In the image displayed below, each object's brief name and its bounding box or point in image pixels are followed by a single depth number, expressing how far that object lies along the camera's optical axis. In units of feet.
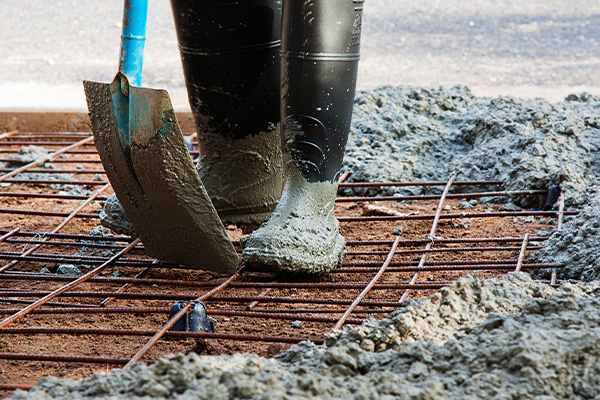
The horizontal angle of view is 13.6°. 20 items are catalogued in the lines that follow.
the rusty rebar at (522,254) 14.14
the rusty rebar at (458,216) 15.18
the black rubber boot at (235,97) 14.75
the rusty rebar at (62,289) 13.58
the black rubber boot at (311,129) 14.13
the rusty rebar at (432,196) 15.75
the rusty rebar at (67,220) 14.56
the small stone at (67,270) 14.53
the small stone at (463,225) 15.40
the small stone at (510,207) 15.79
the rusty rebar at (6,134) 18.09
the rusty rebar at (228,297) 13.80
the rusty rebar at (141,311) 13.62
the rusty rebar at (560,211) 14.91
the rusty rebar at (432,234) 14.09
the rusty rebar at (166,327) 13.06
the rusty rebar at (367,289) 13.47
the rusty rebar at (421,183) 16.14
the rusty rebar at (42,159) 16.40
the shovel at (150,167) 13.98
